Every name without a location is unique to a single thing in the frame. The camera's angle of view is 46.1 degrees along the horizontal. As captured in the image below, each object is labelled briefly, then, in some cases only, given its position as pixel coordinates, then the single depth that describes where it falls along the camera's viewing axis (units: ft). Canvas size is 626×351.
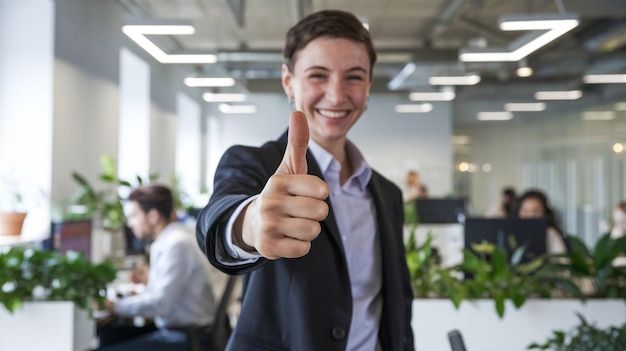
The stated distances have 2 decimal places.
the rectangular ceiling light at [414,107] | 47.60
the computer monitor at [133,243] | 21.29
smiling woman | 4.37
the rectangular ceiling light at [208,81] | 25.88
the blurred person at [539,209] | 18.22
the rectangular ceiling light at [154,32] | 17.92
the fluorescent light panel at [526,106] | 48.34
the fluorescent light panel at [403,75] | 34.12
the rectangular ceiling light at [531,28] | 17.60
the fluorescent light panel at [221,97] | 34.63
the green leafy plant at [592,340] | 7.70
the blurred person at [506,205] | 30.27
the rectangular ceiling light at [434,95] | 40.09
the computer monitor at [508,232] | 14.90
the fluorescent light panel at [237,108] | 42.14
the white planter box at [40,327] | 9.98
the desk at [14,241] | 17.80
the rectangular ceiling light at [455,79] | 30.86
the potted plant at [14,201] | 18.02
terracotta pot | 17.94
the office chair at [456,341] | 5.11
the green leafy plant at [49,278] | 10.19
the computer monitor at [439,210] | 27.53
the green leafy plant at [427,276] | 10.75
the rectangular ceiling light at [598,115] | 40.37
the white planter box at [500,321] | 10.44
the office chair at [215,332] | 12.09
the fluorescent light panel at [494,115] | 55.38
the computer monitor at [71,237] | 15.11
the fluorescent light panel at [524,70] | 35.00
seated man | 12.47
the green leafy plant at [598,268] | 10.79
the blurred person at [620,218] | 22.25
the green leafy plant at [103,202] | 23.26
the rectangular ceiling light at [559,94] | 39.13
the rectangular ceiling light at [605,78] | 32.63
